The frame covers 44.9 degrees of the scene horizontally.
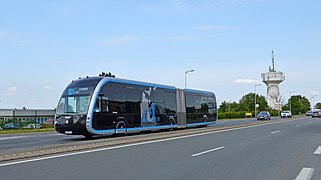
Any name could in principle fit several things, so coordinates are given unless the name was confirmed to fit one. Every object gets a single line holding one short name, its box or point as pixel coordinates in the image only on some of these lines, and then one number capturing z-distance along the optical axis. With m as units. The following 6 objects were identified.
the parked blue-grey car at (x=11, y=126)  34.66
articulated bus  20.58
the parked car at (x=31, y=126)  37.28
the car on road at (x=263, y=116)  59.56
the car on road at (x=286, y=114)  78.14
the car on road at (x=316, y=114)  77.75
